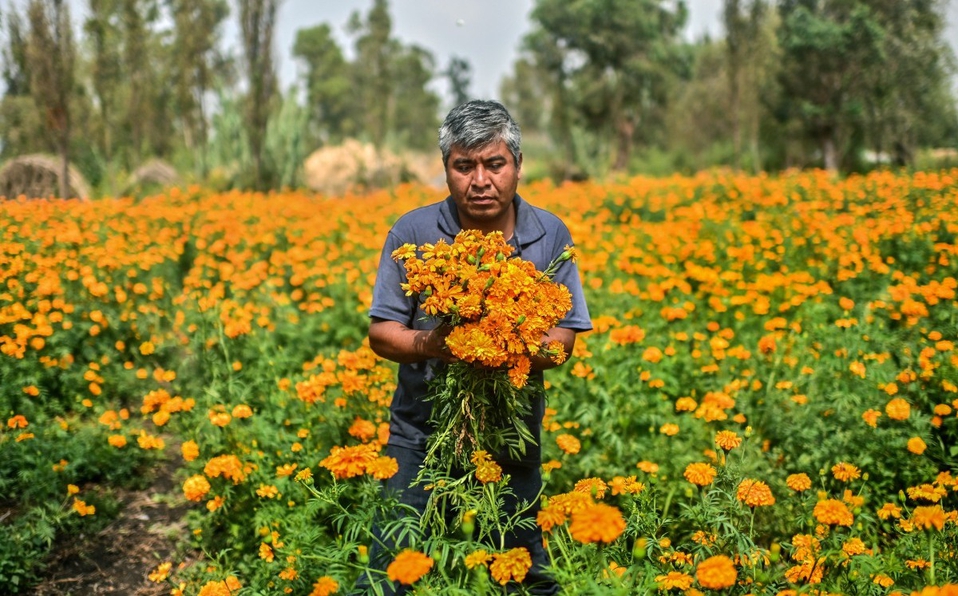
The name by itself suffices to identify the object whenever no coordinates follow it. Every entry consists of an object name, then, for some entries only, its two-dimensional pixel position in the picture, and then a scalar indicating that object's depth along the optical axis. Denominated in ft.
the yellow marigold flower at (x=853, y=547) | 5.66
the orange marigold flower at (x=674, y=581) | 4.92
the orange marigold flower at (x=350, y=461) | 5.18
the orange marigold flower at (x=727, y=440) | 6.06
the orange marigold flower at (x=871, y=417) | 8.18
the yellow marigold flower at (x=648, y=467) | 7.82
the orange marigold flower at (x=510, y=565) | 4.58
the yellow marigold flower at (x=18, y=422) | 9.44
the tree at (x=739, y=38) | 48.29
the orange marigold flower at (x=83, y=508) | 8.84
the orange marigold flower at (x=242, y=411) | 9.02
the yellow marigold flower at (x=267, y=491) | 8.11
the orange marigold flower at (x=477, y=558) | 4.47
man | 5.79
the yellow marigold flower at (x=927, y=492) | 6.20
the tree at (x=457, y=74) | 167.22
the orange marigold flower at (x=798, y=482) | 6.32
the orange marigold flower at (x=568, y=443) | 8.09
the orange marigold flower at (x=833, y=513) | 5.42
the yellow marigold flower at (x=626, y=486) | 5.85
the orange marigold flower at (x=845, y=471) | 6.59
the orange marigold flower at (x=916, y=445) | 7.38
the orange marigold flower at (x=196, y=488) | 7.53
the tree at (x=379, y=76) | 52.32
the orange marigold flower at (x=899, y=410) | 8.33
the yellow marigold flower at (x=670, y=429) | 8.69
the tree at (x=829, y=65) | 55.83
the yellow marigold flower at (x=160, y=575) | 7.39
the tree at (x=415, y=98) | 154.64
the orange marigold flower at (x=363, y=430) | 7.76
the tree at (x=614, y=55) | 80.33
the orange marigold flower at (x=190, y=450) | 8.41
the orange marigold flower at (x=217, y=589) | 6.11
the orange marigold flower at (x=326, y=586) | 4.59
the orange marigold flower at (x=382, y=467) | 5.24
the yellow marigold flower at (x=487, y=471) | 4.90
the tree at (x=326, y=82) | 172.24
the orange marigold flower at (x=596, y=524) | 3.96
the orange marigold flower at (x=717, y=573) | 4.26
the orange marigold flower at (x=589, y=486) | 5.02
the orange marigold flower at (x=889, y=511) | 6.40
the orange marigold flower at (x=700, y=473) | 5.88
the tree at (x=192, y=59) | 55.88
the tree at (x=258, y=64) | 36.17
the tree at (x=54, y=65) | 29.91
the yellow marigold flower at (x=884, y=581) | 5.50
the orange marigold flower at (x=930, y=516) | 4.66
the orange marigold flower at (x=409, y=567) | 4.01
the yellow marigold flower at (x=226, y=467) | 7.57
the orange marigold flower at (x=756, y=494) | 5.66
